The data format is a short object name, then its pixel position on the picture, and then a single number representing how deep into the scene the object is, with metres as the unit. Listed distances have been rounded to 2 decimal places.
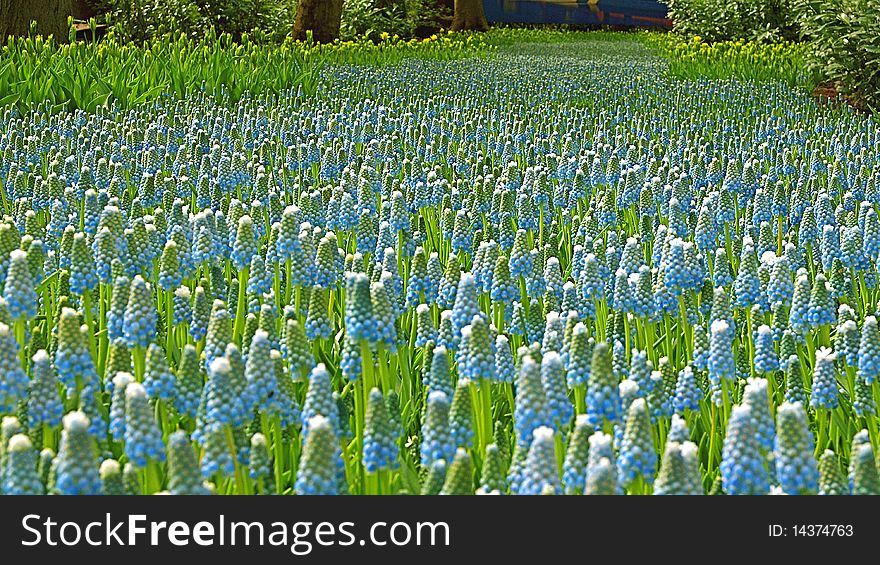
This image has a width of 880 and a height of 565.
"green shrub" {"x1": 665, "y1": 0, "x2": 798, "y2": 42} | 27.75
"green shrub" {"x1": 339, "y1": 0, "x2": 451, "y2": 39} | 28.20
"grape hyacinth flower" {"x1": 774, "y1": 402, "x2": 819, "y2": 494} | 2.22
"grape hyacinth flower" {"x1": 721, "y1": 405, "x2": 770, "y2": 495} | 2.24
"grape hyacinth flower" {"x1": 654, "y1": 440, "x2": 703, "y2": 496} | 2.18
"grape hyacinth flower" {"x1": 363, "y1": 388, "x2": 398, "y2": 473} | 2.45
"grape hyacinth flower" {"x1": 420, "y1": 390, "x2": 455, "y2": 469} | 2.47
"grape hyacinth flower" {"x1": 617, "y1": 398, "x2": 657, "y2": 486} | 2.41
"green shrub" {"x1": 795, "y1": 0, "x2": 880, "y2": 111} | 12.48
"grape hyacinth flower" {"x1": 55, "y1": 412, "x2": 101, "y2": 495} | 2.15
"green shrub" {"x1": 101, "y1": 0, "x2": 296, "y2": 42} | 22.14
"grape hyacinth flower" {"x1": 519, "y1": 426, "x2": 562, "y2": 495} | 2.17
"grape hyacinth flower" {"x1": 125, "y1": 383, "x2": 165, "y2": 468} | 2.29
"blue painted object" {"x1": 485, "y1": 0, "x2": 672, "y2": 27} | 49.41
